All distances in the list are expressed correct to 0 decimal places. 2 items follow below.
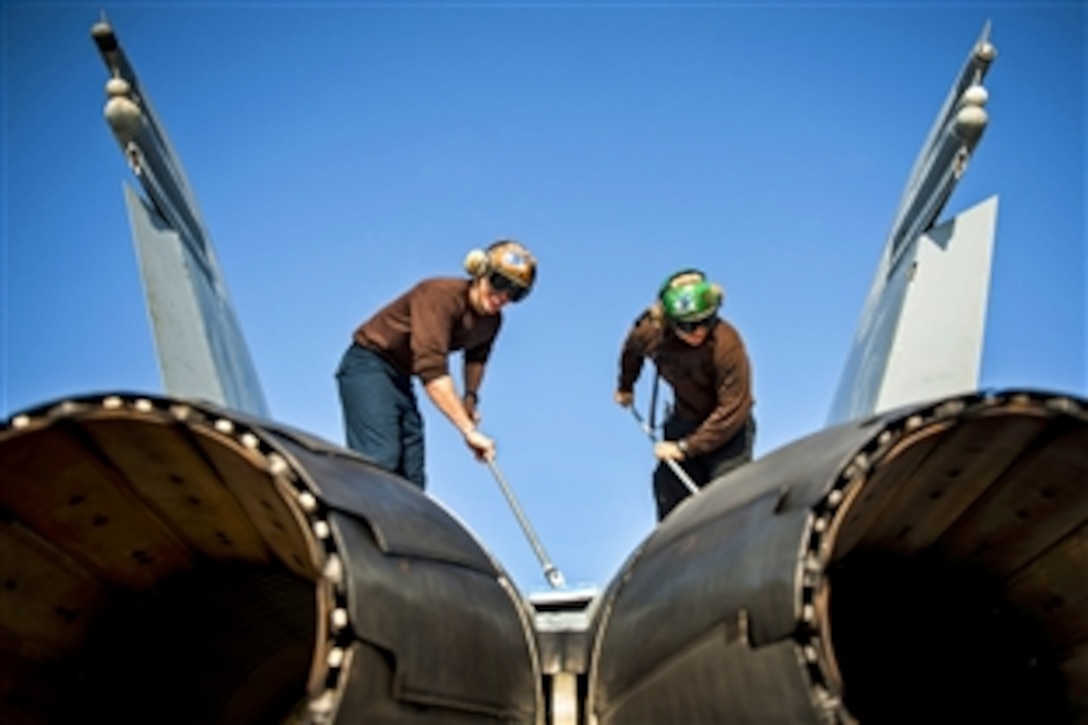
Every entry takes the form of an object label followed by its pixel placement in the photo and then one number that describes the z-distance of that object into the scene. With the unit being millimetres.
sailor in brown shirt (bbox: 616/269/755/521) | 6395
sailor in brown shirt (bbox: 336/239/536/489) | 5730
